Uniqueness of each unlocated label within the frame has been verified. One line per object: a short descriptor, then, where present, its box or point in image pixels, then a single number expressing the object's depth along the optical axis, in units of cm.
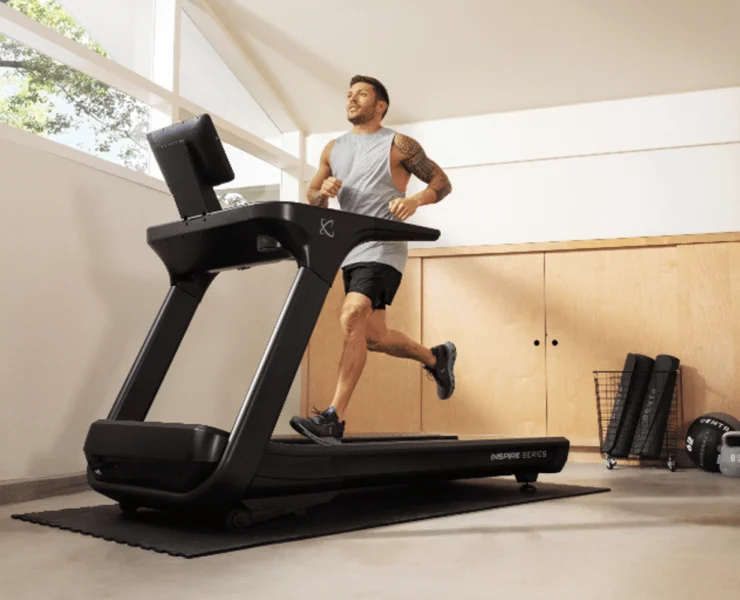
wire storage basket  446
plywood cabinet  469
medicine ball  425
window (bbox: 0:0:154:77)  408
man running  328
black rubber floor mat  215
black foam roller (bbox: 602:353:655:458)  451
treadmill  226
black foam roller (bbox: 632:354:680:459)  446
